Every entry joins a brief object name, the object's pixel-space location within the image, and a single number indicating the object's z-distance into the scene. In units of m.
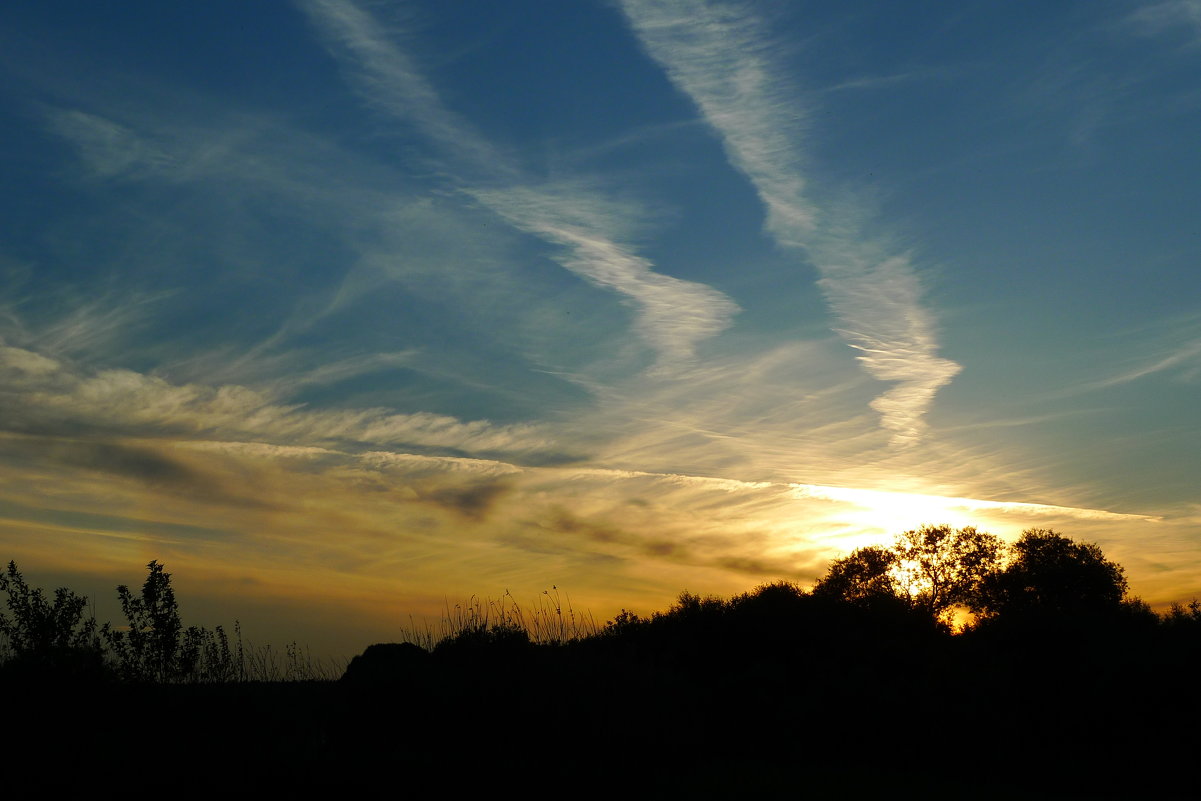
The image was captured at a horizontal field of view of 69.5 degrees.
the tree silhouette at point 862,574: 48.84
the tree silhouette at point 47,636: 17.38
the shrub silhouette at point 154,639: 17.64
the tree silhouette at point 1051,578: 44.16
